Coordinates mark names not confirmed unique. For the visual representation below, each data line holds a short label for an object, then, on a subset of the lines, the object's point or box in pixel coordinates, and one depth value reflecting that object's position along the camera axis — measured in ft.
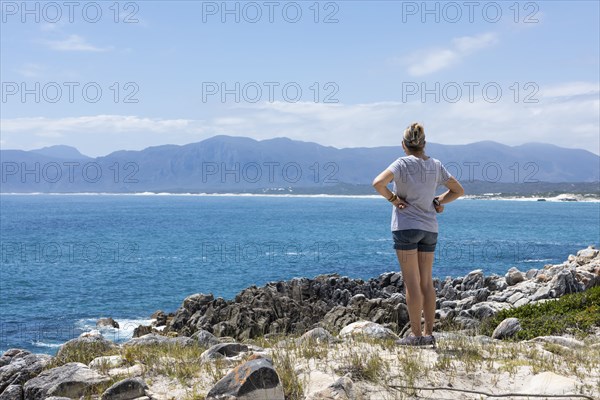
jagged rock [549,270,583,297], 65.41
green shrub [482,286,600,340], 38.99
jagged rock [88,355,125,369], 26.66
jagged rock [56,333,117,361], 29.73
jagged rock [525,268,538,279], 95.11
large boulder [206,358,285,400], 20.89
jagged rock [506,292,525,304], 71.34
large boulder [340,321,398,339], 33.01
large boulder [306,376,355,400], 21.42
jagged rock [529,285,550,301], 66.54
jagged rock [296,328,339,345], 30.67
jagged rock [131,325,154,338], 70.93
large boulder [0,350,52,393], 28.09
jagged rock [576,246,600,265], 98.83
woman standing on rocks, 26.73
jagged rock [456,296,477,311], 75.61
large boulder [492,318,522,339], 38.88
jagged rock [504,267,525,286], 92.27
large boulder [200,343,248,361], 27.14
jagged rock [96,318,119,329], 87.10
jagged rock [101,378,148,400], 22.72
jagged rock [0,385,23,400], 26.32
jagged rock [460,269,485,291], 91.05
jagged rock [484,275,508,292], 90.58
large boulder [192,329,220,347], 36.24
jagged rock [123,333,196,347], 33.32
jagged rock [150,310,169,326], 84.64
